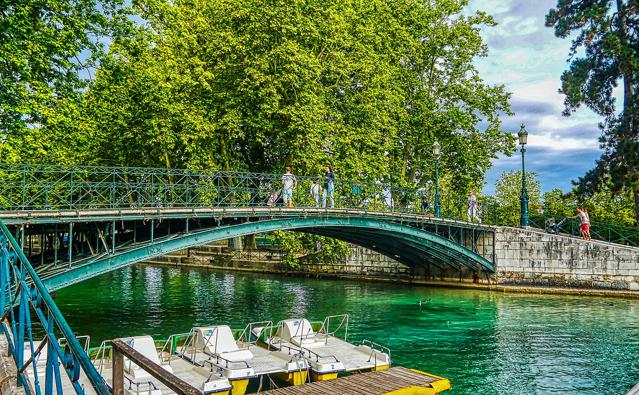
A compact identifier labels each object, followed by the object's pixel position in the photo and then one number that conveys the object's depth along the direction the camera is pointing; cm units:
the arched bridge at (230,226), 1291
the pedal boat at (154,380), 950
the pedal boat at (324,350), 1113
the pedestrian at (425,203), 2602
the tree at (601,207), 3040
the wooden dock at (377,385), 971
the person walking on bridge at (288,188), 1893
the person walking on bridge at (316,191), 2038
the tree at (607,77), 2474
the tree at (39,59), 1326
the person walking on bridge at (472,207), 2649
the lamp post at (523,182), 2350
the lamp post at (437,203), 2495
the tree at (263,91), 2280
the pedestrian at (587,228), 2503
